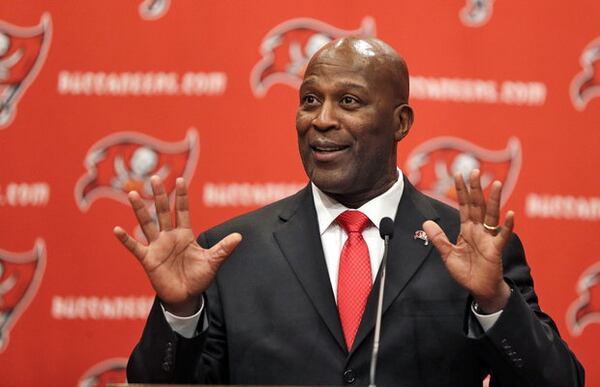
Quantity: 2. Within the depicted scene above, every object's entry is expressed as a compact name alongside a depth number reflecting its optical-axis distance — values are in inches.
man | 204.1
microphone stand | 201.3
